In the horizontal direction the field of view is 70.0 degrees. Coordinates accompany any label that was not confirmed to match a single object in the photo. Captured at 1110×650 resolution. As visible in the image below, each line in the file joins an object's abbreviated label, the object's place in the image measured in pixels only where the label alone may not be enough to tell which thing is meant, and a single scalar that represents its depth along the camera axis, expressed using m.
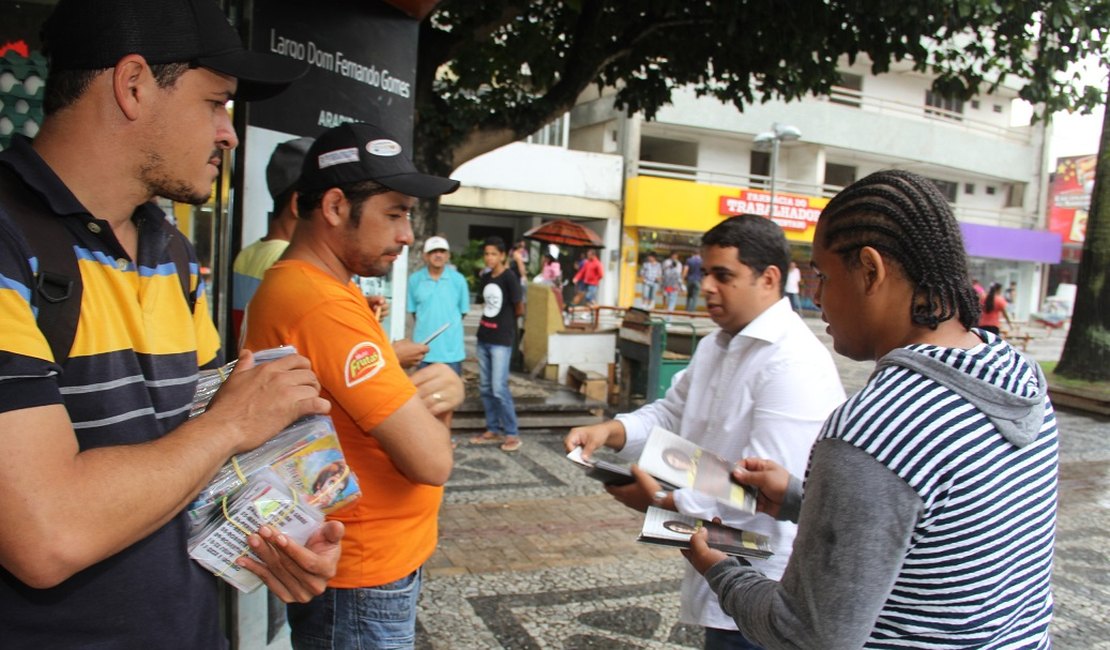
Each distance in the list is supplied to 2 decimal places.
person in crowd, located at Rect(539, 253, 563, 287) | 21.42
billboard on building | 34.50
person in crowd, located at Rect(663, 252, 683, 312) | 25.83
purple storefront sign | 31.95
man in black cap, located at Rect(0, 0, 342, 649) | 1.14
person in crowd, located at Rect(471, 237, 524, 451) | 7.77
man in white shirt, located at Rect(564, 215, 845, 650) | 2.27
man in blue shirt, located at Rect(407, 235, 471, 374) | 7.52
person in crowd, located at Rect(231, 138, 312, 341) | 3.19
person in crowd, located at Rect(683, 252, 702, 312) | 25.12
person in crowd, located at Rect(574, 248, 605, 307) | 22.17
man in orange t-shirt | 1.87
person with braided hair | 1.28
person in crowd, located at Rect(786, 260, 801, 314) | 19.92
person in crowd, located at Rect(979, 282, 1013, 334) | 14.59
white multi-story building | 24.62
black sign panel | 3.55
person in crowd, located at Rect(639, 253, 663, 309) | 25.47
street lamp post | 16.88
